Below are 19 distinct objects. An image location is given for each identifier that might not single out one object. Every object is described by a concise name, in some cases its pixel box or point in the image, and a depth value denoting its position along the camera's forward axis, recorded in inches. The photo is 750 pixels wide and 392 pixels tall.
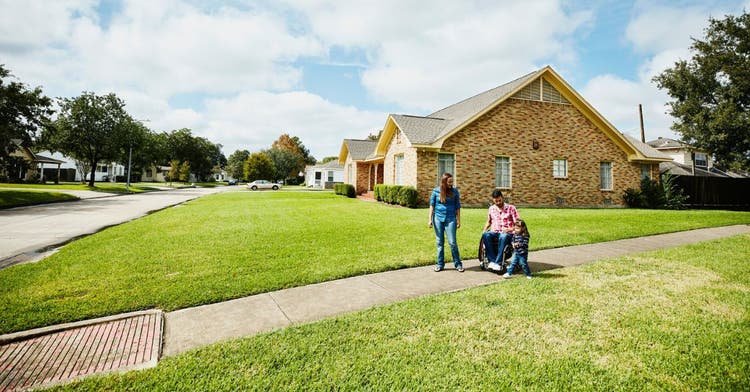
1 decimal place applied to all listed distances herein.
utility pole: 1369.3
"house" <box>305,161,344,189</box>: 2176.1
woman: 238.4
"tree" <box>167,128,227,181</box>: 2810.0
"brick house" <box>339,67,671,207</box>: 722.2
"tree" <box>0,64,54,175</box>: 814.8
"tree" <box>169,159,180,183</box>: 2516.0
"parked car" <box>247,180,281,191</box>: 1781.3
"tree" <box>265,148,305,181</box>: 3035.9
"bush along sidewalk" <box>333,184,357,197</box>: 1087.0
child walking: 223.5
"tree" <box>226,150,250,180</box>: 3503.9
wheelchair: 234.8
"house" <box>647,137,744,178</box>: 1389.0
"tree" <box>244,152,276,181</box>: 2386.8
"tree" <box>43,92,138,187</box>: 1277.1
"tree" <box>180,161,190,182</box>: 2445.9
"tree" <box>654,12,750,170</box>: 961.5
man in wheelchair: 233.1
